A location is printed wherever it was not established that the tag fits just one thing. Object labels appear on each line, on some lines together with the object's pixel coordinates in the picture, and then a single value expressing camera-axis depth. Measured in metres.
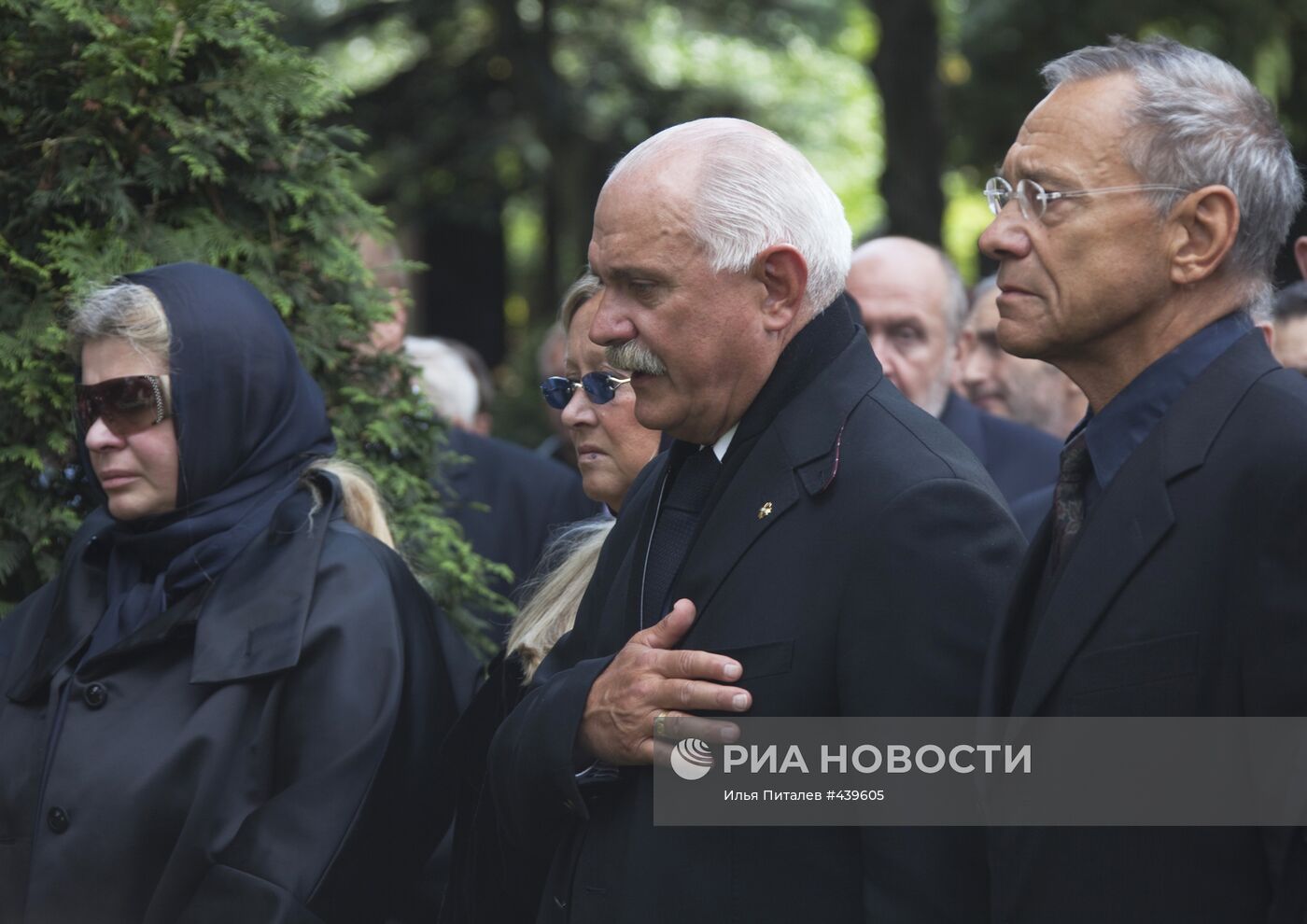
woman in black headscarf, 3.40
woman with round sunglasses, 3.30
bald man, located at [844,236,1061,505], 5.87
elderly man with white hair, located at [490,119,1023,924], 2.56
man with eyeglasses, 2.20
